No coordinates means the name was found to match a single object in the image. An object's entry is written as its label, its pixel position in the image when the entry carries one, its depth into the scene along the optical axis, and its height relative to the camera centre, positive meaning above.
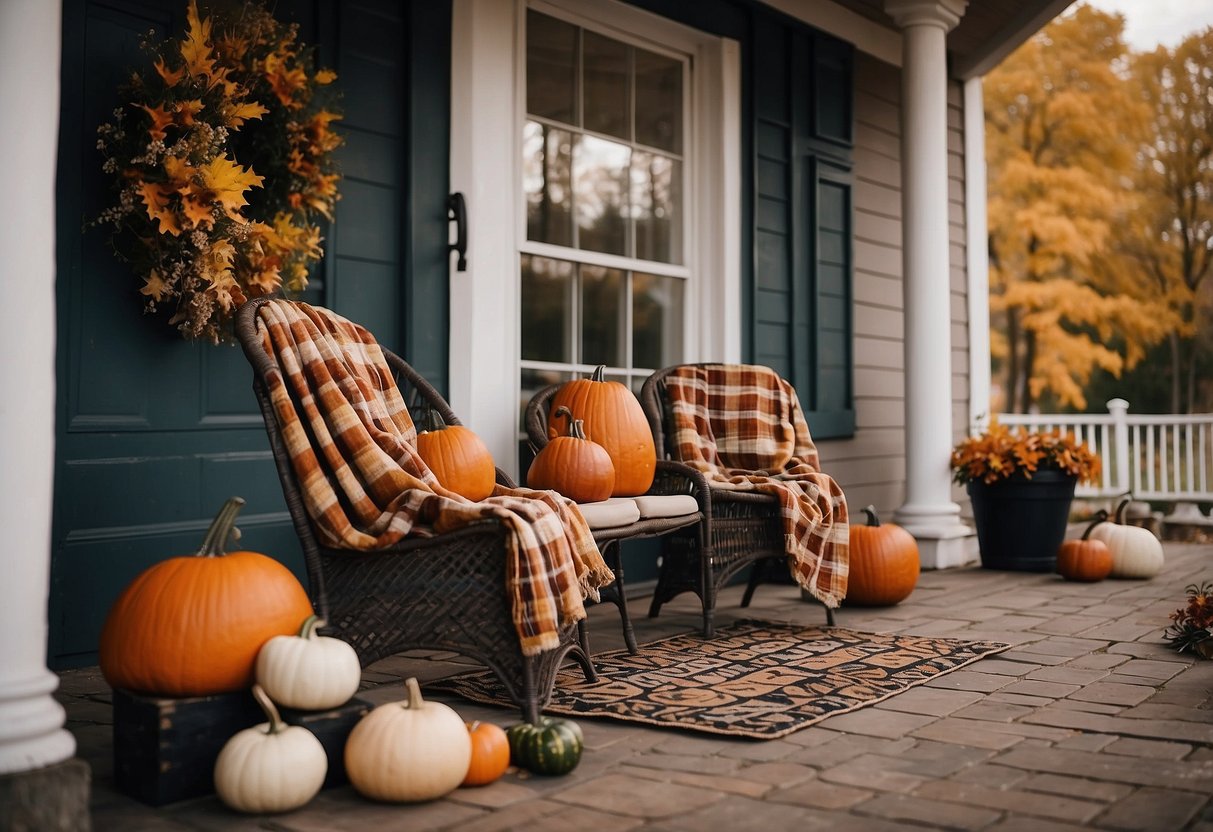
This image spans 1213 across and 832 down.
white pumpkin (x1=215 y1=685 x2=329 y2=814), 1.91 -0.53
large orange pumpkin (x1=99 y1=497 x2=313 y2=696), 2.06 -0.32
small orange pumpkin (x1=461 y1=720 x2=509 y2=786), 2.07 -0.55
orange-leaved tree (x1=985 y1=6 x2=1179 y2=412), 11.60 +2.72
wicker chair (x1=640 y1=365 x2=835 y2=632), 3.51 -0.30
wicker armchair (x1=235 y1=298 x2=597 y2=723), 2.41 -0.31
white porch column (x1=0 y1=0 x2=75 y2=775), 1.93 +0.12
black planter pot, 5.14 -0.29
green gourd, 2.11 -0.54
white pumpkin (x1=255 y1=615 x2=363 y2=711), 2.06 -0.40
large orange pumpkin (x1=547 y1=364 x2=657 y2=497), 3.53 +0.08
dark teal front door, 2.97 +0.40
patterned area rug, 2.54 -0.57
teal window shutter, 5.29 +1.14
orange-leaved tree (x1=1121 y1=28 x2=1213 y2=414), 12.41 +3.05
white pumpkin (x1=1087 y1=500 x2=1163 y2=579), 4.95 -0.42
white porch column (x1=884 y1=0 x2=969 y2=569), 5.40 +0.82
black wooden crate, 2.01 -0.51
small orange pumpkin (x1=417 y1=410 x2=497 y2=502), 2.80 -0.02
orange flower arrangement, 5.10 -0.01
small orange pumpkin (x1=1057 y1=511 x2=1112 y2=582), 4.84 -0.45
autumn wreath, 2.88 +0.75
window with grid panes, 4.24 +0.98
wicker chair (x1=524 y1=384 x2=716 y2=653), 3.19 -0.20
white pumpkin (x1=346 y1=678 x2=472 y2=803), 1.98 -0.52
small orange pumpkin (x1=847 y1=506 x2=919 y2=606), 4.05 -0.40
